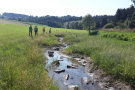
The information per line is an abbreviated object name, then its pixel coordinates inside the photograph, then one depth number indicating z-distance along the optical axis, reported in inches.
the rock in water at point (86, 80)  339.5
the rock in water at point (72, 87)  293.3
